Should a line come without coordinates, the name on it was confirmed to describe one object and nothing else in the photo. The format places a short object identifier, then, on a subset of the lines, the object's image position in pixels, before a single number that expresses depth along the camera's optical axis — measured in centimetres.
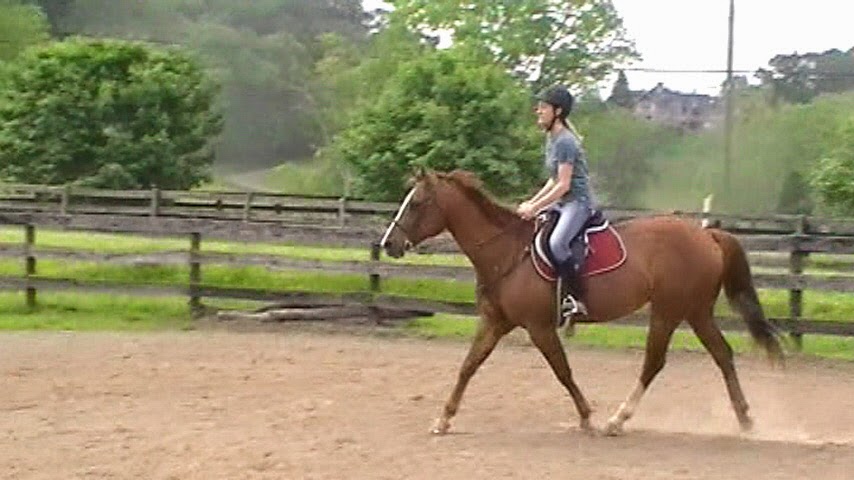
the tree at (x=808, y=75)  4685
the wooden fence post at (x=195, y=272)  1531
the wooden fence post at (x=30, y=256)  1569
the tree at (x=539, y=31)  4872
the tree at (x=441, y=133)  2739
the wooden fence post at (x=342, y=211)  2259
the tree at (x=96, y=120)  3028
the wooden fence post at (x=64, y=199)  2320
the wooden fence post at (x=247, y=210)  2387
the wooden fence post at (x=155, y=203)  2273
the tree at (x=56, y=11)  6512
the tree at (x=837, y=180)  2938
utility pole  3675
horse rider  859
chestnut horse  875
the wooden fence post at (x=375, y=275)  1487
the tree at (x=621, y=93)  5053
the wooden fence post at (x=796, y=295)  1347
